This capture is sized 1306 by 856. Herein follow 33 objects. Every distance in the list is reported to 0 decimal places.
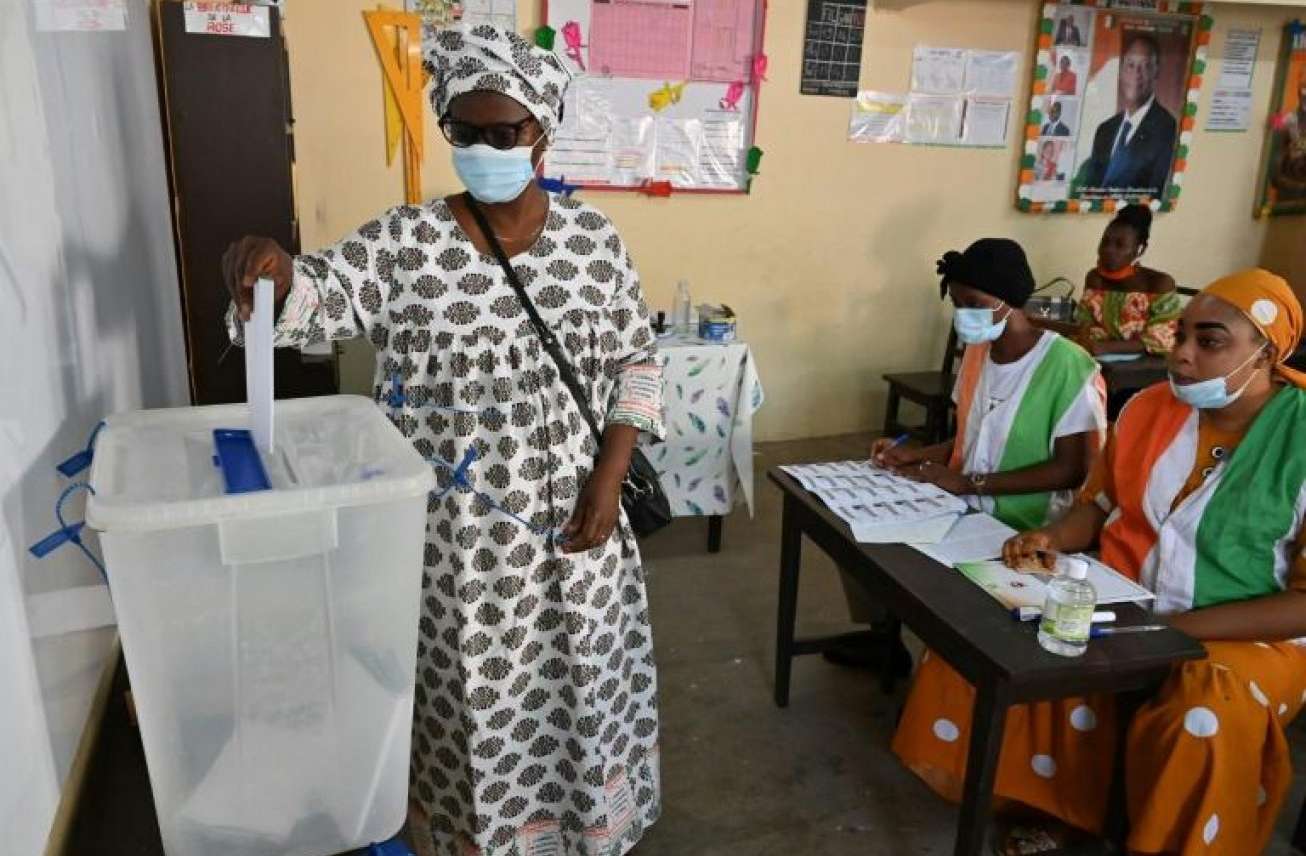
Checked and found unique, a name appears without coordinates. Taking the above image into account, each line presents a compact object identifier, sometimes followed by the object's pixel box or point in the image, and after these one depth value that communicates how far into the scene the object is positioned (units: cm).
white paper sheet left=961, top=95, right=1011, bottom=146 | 467
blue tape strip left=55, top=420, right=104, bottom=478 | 99
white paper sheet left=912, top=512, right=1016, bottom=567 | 186
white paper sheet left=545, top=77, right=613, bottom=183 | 399
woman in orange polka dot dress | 166
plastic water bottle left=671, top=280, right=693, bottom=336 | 369
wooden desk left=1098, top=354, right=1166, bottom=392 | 372
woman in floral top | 409
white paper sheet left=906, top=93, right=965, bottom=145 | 459
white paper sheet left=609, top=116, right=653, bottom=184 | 409
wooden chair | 431
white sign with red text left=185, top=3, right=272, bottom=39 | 246
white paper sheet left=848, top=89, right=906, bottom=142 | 450
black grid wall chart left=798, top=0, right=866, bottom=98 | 427
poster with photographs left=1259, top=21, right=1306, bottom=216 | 516
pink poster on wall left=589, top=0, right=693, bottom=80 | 392
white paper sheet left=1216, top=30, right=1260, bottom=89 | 505
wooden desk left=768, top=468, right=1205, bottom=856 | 150
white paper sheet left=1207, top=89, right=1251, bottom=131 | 513
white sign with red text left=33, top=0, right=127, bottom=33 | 118
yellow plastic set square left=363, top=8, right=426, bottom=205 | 366
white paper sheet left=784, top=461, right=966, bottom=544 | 197
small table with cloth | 338
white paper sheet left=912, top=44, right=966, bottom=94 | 450
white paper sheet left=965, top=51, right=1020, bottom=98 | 459
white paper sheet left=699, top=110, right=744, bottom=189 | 424
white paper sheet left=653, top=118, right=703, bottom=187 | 416
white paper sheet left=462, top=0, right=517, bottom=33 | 374
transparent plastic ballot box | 85
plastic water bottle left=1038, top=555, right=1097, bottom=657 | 150
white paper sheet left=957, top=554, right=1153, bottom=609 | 167
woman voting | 138
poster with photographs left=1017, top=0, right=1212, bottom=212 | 471
